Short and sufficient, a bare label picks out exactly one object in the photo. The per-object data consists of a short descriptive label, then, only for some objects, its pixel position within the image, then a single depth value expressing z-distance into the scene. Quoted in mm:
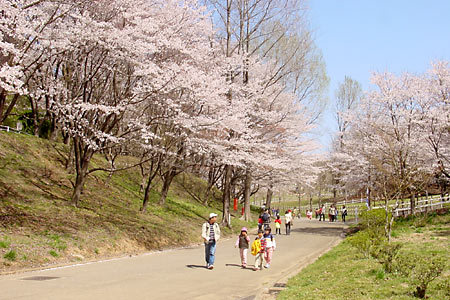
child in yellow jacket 13195
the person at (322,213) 45531
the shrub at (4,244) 11170
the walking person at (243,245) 13508
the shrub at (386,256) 9734
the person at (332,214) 42656
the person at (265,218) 24397
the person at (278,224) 26172
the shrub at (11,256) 10869
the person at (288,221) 26920
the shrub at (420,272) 7195
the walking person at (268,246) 13967
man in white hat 12695
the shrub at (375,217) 18047
